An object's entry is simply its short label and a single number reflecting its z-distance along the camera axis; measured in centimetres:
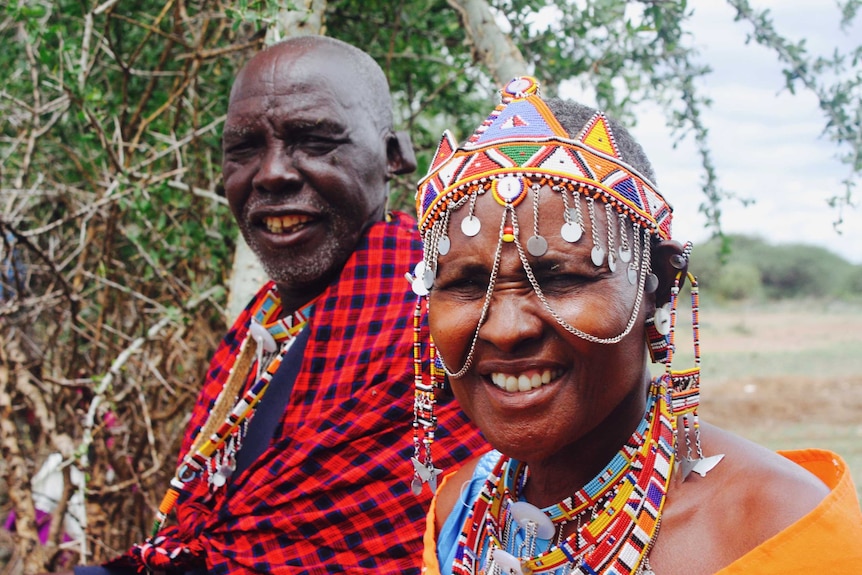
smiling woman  157
